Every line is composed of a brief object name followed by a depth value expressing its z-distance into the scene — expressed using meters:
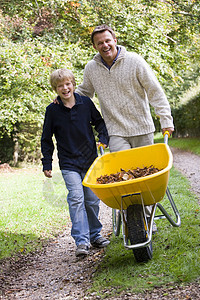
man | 3.80
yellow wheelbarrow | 2.99
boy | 3.89
